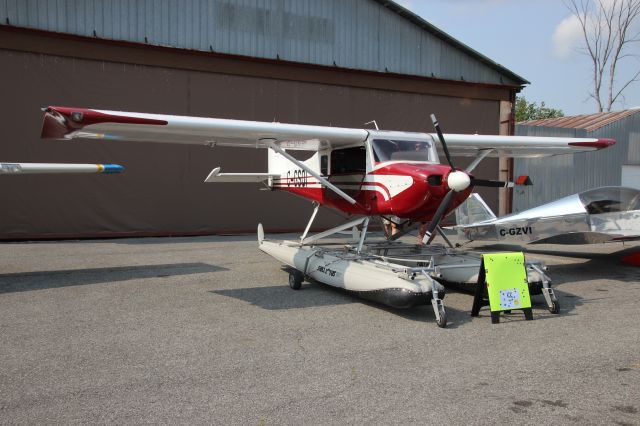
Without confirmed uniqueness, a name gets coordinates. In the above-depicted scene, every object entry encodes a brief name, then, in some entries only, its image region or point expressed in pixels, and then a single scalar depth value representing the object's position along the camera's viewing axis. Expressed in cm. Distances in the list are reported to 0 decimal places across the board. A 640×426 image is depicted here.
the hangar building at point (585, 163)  2314
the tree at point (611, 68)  4498
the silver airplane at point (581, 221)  992
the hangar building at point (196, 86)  1480
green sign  664
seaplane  699
